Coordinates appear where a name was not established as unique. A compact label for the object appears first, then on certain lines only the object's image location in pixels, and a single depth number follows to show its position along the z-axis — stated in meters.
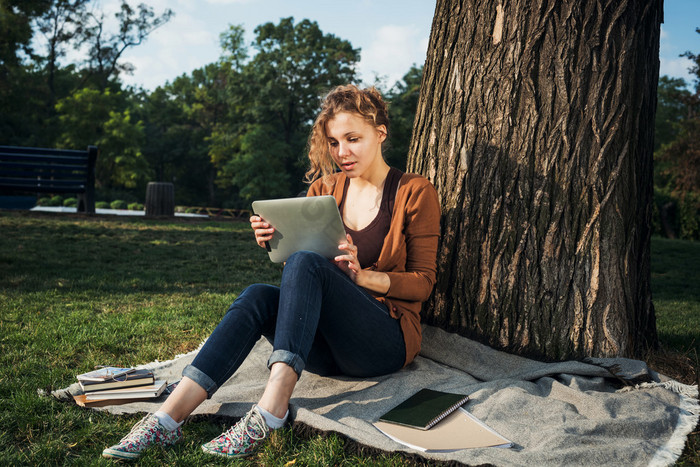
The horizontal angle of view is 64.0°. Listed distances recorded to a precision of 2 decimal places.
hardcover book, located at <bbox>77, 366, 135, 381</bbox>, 2.65
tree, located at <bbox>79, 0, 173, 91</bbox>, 32.97
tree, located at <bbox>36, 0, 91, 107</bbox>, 30.41
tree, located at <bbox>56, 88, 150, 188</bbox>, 28.33
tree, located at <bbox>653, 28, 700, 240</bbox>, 14.83
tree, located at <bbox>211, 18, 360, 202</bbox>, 29.38
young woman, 2.25
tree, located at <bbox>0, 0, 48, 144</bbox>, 19.90
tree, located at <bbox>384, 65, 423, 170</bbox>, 28.23
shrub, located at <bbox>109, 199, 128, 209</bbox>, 18.07
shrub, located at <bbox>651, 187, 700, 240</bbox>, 17.91
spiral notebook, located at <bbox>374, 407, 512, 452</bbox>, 2.16
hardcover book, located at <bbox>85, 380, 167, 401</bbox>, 2.62
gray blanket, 2.11
